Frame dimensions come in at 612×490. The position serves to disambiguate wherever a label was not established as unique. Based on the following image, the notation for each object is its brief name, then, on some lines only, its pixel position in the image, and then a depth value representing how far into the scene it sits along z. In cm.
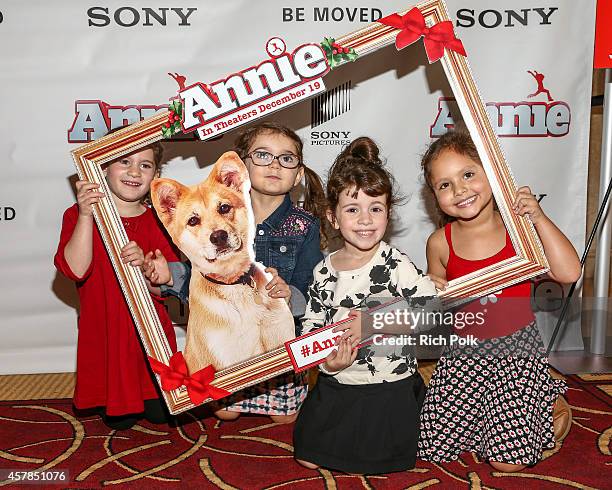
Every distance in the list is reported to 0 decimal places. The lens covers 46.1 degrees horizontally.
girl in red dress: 212
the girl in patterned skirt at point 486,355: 195
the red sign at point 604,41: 256
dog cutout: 195
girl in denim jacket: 200
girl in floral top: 192
